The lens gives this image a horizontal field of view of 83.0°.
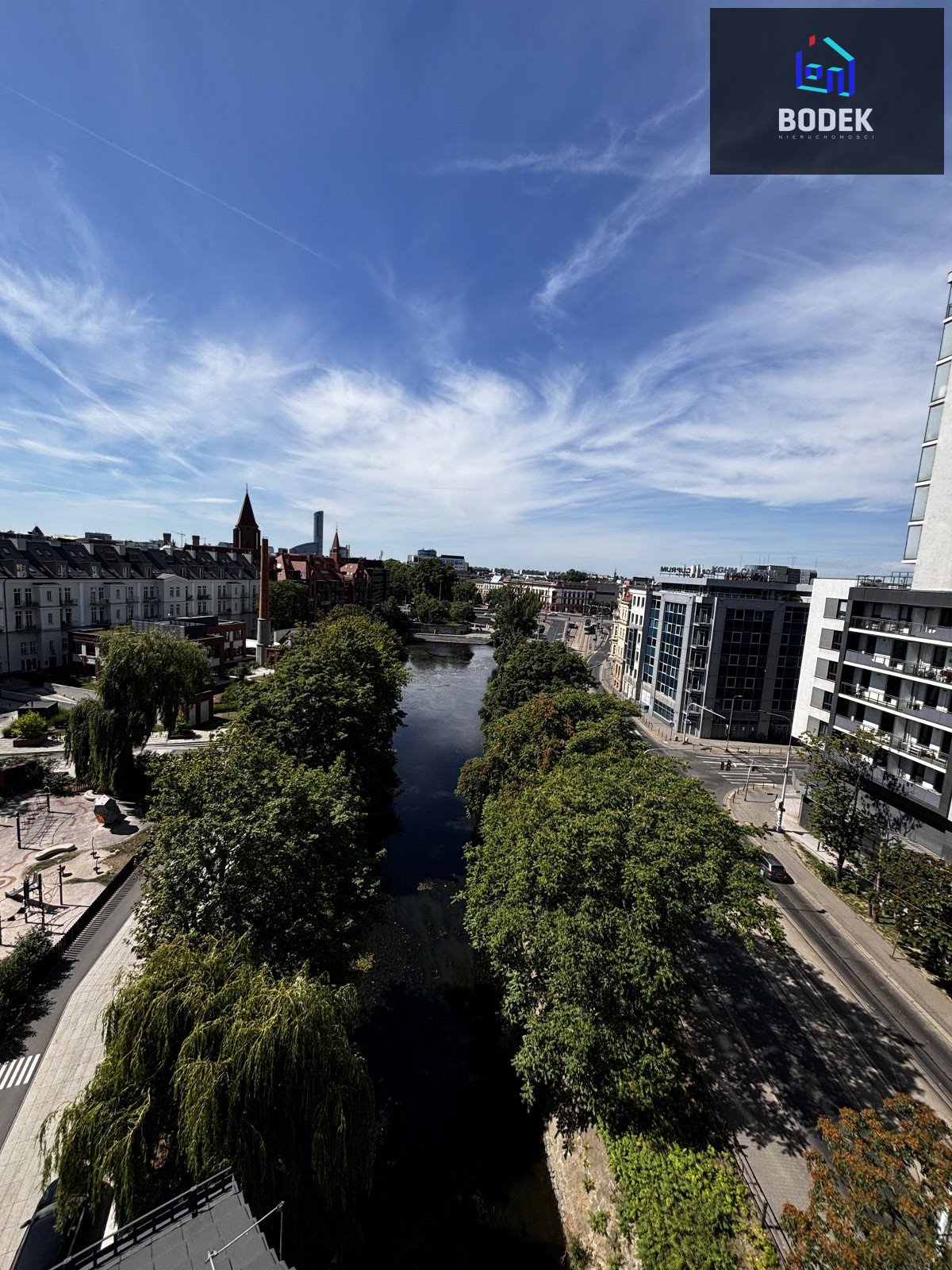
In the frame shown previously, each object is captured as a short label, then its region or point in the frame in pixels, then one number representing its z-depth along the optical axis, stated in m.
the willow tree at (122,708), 32.56
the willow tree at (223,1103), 10.17
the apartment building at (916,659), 29.44
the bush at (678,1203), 12.08
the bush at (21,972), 18.62
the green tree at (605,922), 14.26
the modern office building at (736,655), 56.41
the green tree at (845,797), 30.12
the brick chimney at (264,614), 75.00
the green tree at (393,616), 116.25
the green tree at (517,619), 98.62
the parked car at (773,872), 31.00
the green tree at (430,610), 147.12
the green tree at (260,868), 15.68
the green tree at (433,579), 161.88
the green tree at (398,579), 172.12
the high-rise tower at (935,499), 29.89
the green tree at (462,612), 148.00
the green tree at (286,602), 94.31
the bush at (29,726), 41.09
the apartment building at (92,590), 58.56
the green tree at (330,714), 28.72
